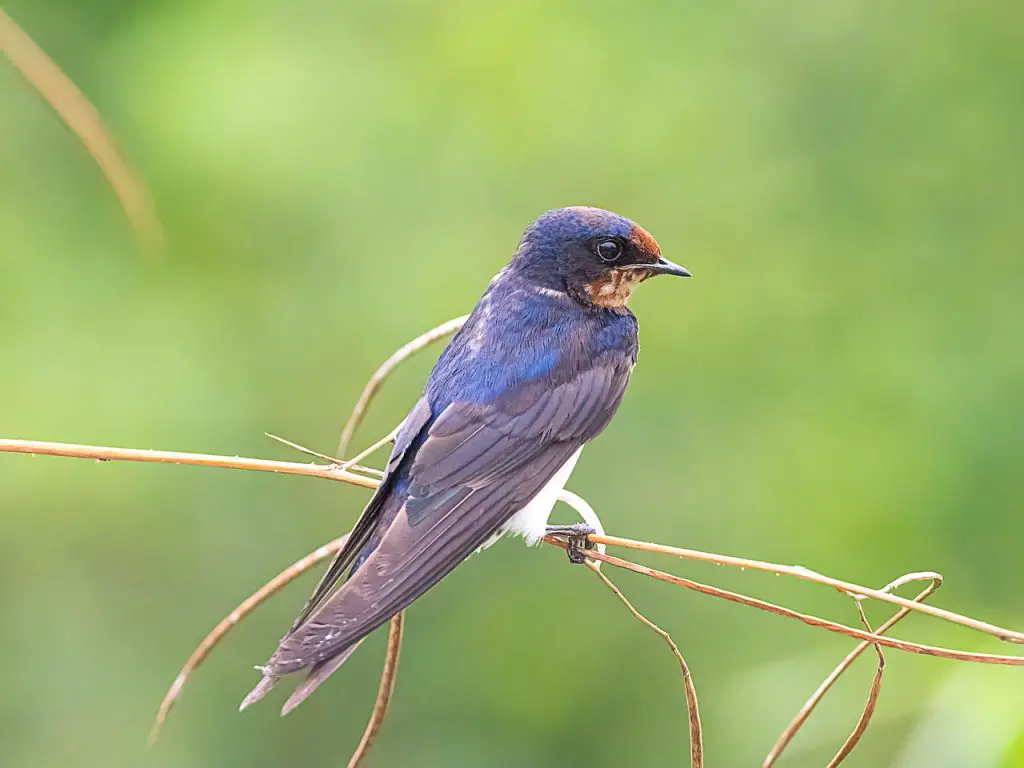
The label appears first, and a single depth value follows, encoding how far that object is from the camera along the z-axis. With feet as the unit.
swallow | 13.69
